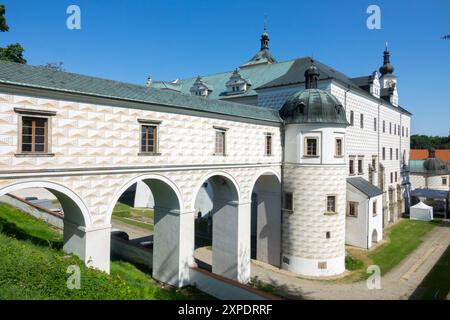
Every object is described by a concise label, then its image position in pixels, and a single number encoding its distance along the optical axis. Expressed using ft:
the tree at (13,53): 85.56
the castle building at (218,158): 36.68
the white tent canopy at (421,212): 119.34
